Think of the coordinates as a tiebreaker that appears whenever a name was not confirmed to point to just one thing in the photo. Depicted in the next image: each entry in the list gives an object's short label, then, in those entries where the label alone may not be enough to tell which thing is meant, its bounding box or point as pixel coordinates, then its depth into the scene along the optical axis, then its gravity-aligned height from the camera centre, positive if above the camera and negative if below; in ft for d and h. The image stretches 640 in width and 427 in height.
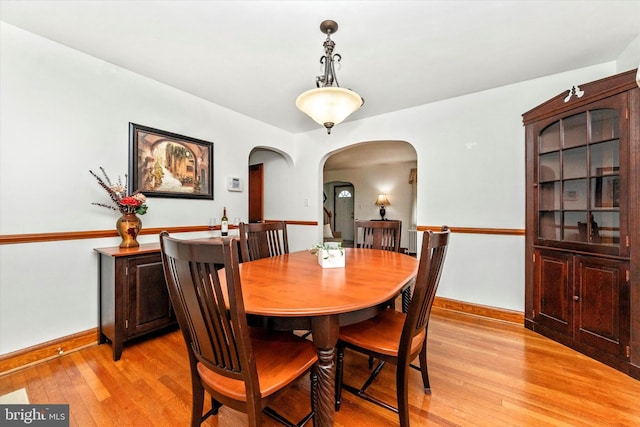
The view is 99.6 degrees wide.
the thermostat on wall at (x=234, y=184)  10.97 +1.20
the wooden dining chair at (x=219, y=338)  2.84 -1.49
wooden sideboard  6.59 -2.15
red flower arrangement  7.20 +0.37
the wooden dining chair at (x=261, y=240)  6.82 -0.75
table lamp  23.29 +0.99
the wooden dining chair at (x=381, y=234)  8.08 -0.64
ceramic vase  7.33 -0.46
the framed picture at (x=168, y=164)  8.13 +1.60
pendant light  5.52 +2.39
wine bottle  10.26 -0.51
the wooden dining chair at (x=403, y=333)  3.87 -2.06
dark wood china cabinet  5.96 -0.14
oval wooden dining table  3.43 -1.17
